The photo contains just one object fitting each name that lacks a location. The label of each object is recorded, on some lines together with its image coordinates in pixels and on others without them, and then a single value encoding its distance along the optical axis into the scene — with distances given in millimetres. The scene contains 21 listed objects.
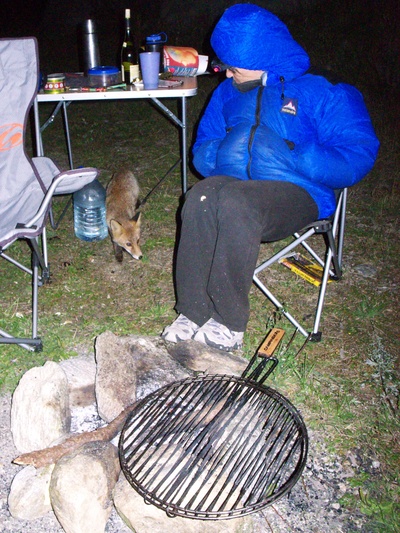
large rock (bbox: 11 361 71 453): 1939
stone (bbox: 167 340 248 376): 2340
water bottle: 3928
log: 1797
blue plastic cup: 3068
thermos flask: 3559
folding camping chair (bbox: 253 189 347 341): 2564
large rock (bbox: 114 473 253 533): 1641
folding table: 3061
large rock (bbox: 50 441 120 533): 1634
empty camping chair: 2498
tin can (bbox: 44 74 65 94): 3121
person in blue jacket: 2354
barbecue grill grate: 1670
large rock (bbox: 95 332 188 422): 2062
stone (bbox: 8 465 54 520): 1723
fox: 3598
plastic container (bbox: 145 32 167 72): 3402
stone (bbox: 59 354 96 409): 2158
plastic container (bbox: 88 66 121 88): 3230
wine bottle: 3326
